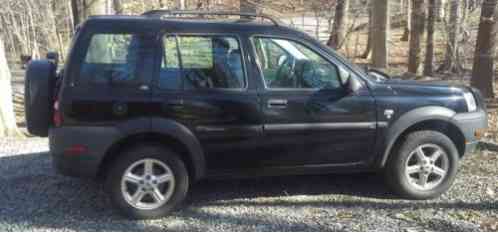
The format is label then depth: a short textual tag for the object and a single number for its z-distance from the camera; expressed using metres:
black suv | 4.49
